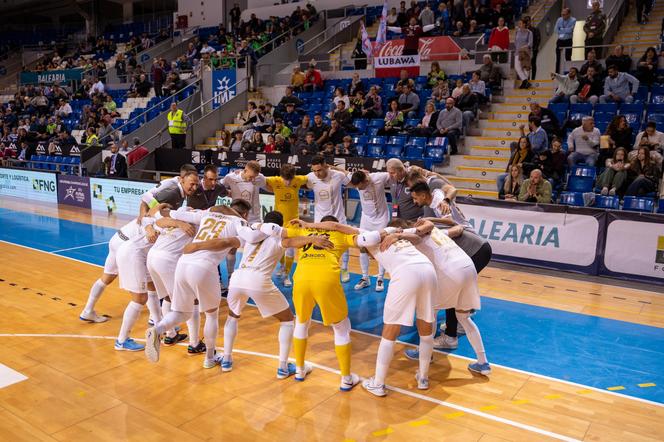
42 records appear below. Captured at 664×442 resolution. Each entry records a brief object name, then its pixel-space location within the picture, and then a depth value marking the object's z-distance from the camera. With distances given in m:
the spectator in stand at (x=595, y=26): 15.37
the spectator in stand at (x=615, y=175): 11.23
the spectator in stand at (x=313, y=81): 19.81
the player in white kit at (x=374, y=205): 9.14
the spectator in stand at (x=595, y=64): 14.14
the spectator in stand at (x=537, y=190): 10.88
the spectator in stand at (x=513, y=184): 11.42
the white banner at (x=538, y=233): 10.28
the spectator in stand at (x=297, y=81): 20.09
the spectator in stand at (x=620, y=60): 13.98
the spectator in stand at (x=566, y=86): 14.41
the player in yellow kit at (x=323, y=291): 5.51
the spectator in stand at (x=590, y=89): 14.11
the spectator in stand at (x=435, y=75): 16.92
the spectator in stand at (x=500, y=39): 16.62
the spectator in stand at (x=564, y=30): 15.59
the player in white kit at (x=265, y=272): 5.73
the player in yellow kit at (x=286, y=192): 9.40
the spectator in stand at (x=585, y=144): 12.38
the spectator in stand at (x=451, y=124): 14.70
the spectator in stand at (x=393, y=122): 15.66
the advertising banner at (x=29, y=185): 19.73
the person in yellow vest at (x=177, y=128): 19.16
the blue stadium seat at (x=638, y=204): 10.68
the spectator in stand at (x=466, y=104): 15.27
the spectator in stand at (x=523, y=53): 15.86
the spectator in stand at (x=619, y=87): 13.57
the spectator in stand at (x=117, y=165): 18.20
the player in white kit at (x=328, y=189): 9.24
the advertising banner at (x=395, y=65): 18.23
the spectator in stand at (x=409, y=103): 16.06
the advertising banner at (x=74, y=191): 18.42
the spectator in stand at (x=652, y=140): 11.41
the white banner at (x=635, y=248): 9.59
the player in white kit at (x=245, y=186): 9.08
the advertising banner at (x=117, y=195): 16.36
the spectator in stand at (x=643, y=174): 10.98
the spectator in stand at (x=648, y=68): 13.85
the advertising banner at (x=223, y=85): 22.22
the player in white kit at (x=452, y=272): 5.95
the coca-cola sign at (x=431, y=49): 18.05
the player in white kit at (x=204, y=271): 5.89
